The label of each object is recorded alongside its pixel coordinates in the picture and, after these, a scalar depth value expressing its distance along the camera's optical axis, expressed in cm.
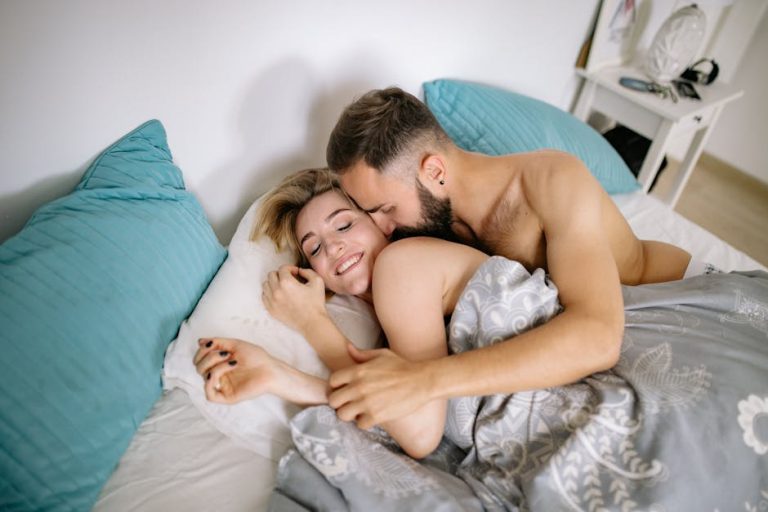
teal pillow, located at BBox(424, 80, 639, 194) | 144
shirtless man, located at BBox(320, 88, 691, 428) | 80
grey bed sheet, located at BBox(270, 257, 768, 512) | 73
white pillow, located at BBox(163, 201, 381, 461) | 88
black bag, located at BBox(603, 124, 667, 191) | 215
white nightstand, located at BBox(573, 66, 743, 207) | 184
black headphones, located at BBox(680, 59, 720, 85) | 209
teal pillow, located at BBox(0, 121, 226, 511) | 67
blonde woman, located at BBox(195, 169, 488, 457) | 84
